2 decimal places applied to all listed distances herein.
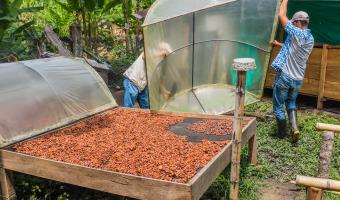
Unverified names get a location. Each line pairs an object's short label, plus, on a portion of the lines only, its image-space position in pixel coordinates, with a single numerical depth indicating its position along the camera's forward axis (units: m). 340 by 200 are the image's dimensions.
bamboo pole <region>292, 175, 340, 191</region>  2.73
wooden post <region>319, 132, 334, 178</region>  3.78
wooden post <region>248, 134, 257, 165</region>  5.30
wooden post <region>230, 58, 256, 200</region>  3.44
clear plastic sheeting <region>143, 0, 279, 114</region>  5.82
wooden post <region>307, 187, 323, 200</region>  2.80
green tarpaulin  8.00
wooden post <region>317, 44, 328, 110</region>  7.56
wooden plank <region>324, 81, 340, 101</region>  7.59
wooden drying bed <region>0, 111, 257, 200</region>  3.40
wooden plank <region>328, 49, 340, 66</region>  7.48
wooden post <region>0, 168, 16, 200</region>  4.36
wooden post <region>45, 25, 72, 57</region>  8.64
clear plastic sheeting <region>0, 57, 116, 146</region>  4.73
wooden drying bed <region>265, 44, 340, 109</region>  7.53
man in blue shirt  5.90
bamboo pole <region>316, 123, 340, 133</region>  3.91
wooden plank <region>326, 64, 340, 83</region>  7.52
